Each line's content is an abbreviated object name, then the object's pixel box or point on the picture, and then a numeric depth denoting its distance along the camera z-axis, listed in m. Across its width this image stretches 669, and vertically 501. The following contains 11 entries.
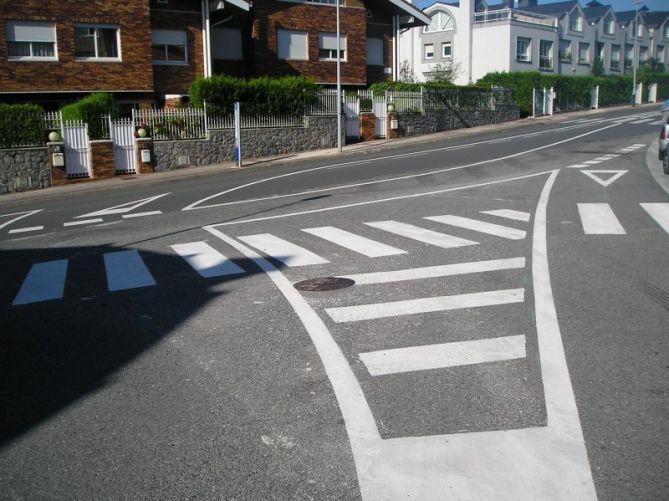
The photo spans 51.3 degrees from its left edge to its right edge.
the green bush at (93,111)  24.75
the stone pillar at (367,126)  33.59
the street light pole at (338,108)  28.71
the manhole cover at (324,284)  7.79
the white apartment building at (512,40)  58.00
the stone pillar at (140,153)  25.28
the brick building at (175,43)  27.48
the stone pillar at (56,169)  23.36
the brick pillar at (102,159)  24.22
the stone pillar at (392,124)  34.44
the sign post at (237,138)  25.95
